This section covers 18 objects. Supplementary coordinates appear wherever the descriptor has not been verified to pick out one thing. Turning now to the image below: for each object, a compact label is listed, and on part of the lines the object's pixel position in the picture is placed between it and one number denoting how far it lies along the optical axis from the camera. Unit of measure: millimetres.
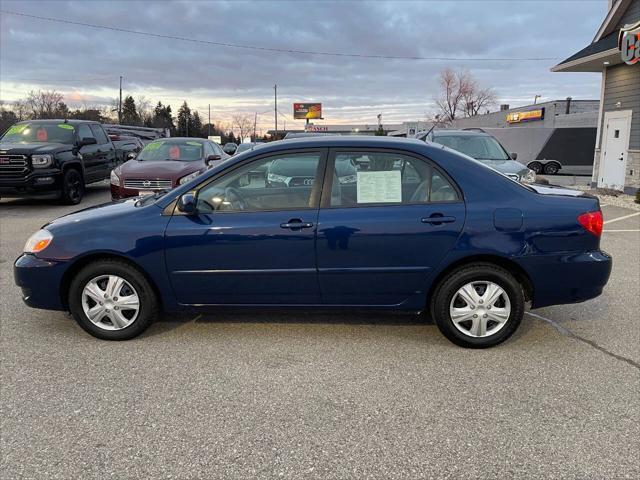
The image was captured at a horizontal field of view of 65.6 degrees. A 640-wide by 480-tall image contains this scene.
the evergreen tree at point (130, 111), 81250
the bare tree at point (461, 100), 69500
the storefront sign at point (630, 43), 12703
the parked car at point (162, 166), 8930
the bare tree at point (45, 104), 64875
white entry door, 14875
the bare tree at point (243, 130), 117438
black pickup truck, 10461
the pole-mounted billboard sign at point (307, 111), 87312
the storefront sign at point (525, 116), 38509
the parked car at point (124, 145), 14727
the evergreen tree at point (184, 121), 98288
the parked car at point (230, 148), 13251
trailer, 26156
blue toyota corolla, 3678
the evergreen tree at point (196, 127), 102750
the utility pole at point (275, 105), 76644
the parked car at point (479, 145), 9633
